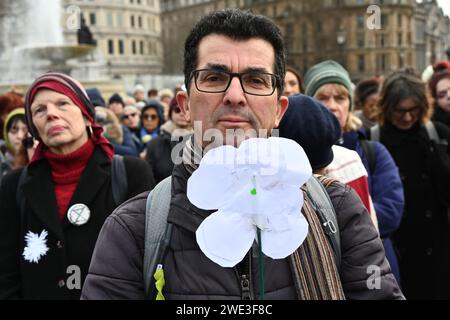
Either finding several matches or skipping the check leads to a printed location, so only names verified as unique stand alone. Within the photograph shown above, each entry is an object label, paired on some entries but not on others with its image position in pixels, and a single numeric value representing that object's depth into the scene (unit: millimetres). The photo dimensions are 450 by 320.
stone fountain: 20734
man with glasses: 1563
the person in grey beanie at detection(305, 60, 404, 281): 3375
